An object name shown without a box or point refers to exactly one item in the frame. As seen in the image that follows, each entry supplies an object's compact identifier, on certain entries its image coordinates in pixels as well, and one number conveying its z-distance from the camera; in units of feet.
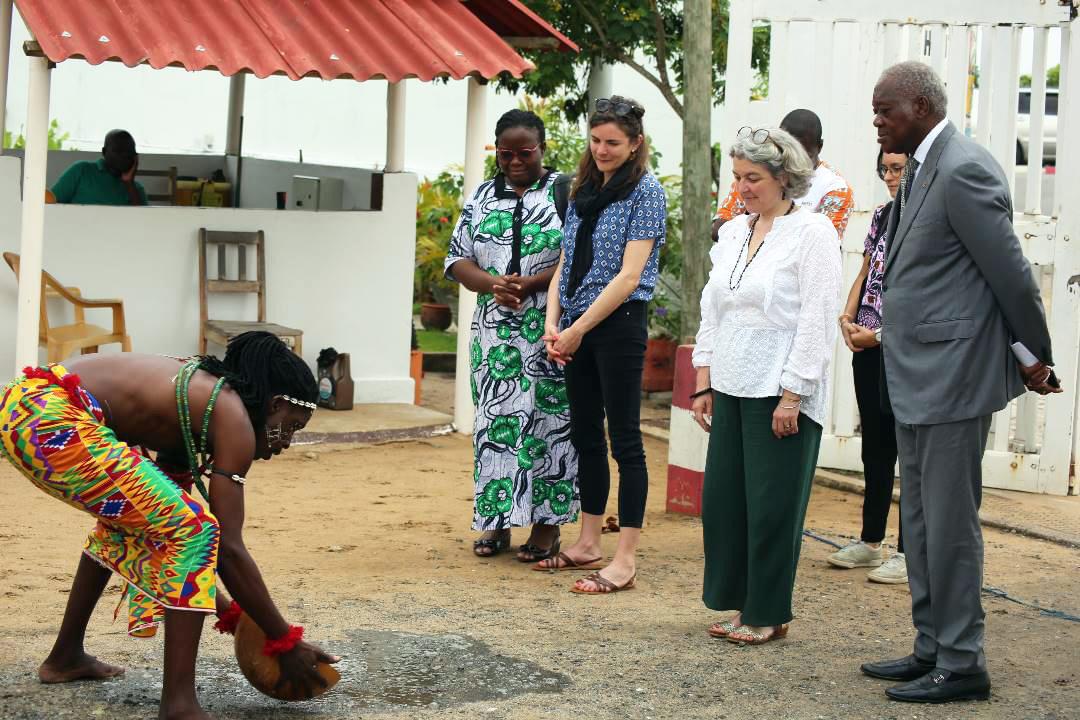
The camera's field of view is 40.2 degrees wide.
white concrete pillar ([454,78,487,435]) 31.50
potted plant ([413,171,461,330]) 45.75
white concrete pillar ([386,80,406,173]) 34.88
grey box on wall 37.19
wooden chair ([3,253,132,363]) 29.68
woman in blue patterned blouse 19.04
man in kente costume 13.12
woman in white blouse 16.20
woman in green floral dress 20.43
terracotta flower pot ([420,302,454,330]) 48.39
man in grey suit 14.74
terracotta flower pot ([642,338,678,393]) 36.73
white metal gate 25.91
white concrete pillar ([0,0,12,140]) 29.22
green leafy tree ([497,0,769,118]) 36.60
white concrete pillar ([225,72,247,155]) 44.01
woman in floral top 19.95
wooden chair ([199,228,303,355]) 31.37
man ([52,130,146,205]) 33.58
